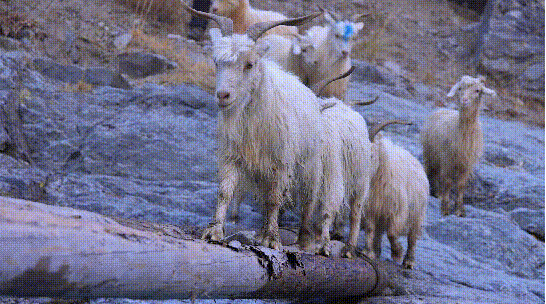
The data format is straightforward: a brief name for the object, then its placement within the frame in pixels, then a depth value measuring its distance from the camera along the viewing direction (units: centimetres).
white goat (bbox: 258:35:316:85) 1644
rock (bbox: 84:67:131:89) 1730
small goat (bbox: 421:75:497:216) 1723
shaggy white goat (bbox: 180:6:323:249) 809
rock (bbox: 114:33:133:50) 2096
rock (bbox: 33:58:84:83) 1671
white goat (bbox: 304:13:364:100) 1656
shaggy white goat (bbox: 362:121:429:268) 1270
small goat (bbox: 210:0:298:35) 1708
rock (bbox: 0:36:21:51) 1664
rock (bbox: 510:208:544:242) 1628
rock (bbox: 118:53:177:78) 1911
